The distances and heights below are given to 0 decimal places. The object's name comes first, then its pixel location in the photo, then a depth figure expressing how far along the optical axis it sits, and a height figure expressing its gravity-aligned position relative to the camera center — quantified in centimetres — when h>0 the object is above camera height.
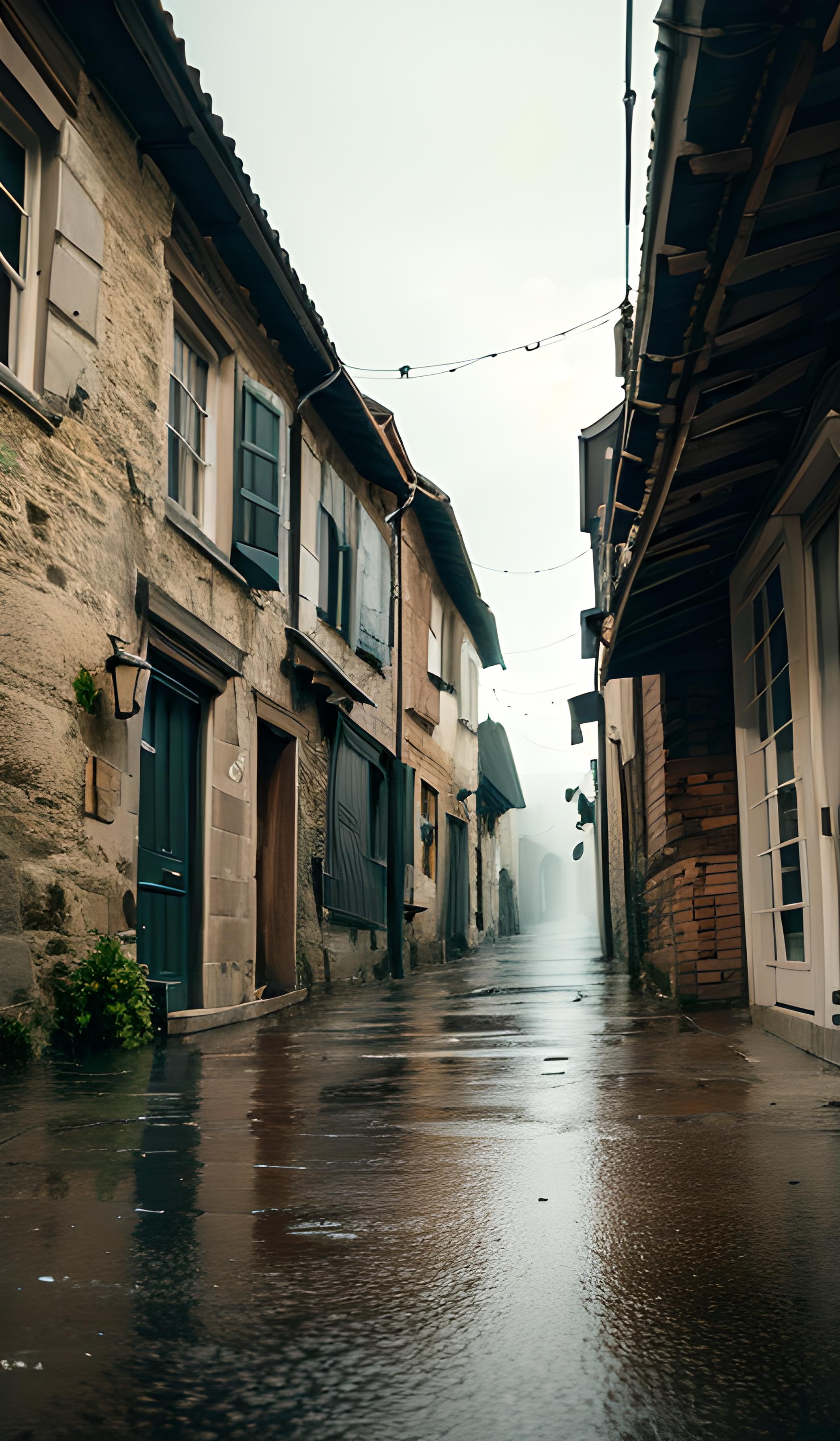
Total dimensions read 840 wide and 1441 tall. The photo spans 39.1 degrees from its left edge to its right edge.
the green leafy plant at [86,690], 532 +103
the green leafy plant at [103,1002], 495 -35
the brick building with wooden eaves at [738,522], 271 +164
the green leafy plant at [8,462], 484 +187
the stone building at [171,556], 516 +211
